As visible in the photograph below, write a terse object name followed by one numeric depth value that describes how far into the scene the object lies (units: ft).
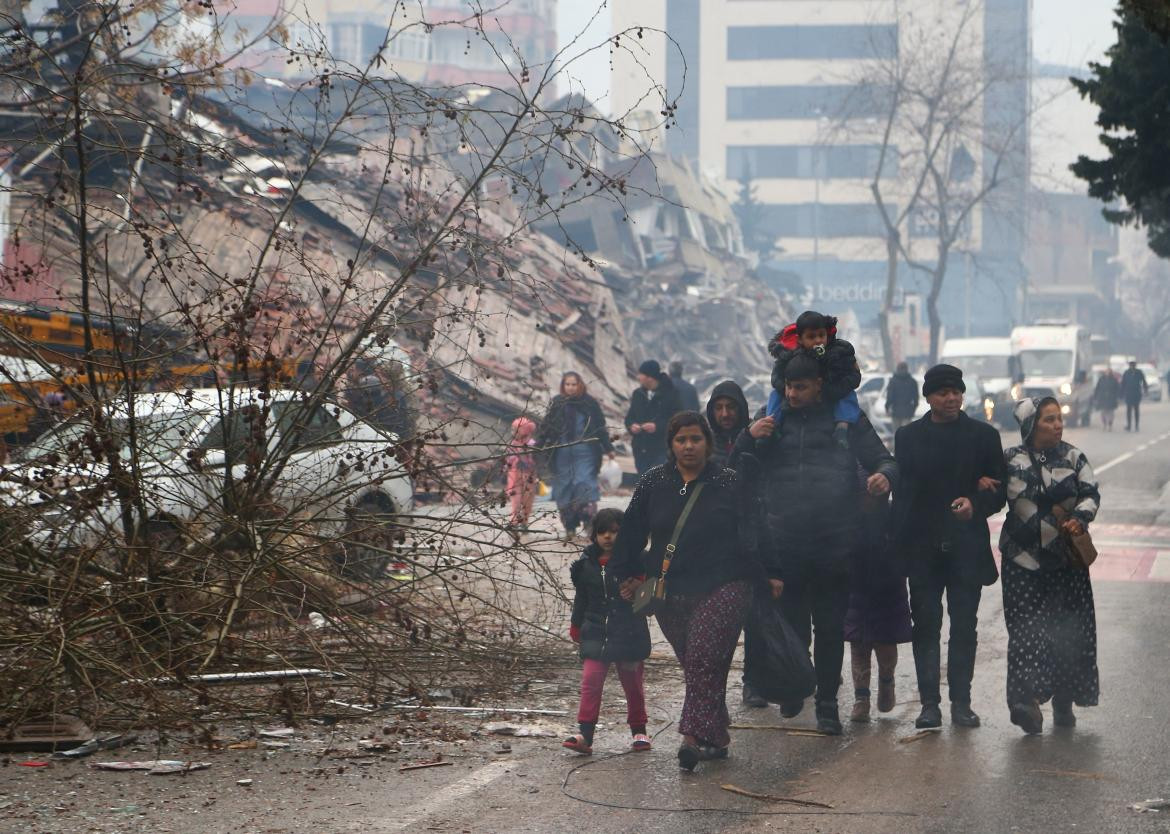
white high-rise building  337.11
